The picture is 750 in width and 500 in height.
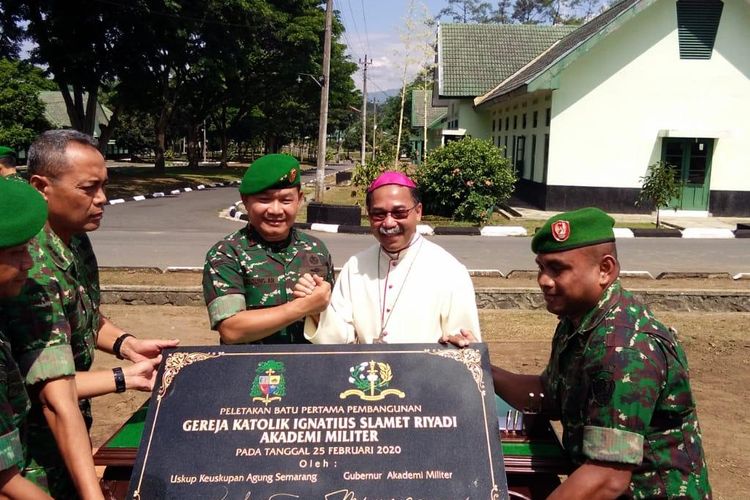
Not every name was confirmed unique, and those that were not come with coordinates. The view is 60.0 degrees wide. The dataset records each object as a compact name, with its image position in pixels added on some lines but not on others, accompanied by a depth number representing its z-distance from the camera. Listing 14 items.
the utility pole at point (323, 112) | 18.25
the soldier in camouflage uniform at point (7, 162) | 4.78
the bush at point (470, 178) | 15.18
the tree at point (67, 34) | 19.33
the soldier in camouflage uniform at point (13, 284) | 1.62
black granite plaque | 1.87
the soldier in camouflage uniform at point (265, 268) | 2.38
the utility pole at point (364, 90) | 36.69
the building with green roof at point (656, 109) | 16.83
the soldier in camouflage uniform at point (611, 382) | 1.83
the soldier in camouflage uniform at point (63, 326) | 1.84
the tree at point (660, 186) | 14.68
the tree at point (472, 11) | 76.81
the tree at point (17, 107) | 31.00
